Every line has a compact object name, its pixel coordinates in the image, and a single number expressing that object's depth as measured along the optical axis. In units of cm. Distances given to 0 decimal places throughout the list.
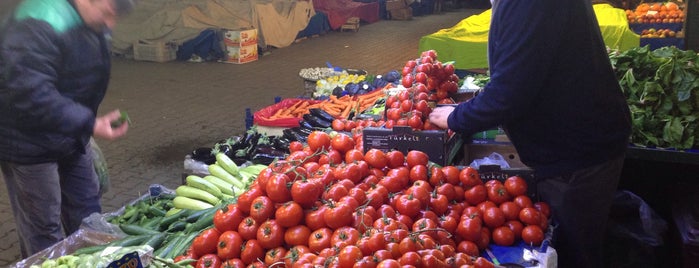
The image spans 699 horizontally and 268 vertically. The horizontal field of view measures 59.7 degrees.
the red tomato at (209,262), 250
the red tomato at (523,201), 283
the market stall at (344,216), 239
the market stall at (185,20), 1331
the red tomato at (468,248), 258
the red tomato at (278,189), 254
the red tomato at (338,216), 241
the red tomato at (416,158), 305
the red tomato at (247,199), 263
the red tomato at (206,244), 259
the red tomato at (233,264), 244
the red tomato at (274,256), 240
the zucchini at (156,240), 332
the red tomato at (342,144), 323
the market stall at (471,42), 831
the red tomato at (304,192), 250
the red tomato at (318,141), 326
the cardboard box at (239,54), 1295
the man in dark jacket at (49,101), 340
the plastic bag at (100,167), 455
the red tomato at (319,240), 237
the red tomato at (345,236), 227
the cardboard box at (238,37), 1283
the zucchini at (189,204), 408
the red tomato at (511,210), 279
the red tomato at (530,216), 275
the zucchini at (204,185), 430
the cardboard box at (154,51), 1326
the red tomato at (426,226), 245
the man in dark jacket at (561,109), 265
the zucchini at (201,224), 341
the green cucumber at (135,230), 351
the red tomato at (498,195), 287
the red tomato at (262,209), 253
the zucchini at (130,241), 324
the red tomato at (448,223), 265
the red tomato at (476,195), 289
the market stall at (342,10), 1775
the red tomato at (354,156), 306
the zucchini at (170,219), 372
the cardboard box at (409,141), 330
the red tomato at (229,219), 261
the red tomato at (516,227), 277
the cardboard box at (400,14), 2084
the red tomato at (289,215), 246
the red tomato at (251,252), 247
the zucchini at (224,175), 448
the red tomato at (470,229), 263
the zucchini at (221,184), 437
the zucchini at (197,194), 420
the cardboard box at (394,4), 2072
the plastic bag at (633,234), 392
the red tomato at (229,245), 249
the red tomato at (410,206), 265
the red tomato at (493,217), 276
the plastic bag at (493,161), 355
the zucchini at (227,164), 467
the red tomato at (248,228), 253
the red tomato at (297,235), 244
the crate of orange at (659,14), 982
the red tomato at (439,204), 276
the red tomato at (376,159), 305
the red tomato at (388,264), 202
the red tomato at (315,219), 246
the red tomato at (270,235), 246
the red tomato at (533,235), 271
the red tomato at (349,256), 207
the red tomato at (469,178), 295
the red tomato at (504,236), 273
